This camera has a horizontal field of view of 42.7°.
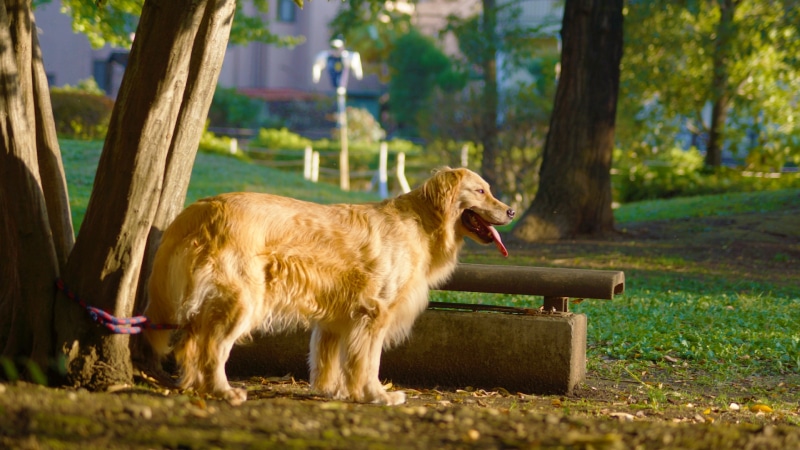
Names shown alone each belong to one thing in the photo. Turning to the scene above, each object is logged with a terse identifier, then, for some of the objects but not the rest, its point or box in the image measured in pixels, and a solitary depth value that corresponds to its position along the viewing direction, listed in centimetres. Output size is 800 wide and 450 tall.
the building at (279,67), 4762
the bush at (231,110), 4525
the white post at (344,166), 3166
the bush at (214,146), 2881
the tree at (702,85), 2389
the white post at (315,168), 3049
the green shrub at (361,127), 4372
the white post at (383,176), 2935
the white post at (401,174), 2864
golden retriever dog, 595
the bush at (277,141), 3569
